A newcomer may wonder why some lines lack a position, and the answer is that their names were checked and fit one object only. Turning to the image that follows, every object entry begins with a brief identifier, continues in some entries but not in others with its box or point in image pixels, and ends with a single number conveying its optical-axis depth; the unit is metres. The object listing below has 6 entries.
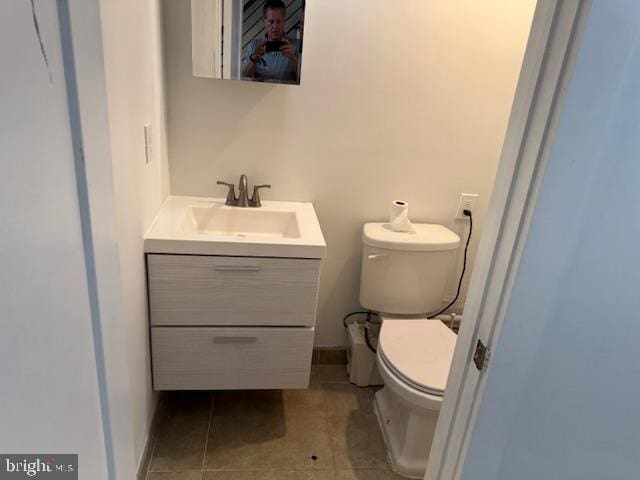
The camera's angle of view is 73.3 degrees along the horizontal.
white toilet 1.48
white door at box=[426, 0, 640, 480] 0.54
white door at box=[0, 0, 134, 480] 0.40
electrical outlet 1.96
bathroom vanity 1.42
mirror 1.47
